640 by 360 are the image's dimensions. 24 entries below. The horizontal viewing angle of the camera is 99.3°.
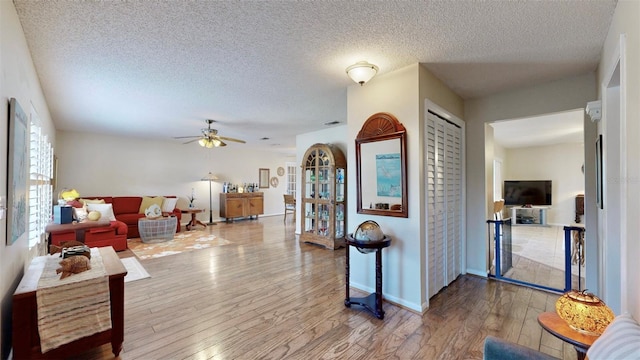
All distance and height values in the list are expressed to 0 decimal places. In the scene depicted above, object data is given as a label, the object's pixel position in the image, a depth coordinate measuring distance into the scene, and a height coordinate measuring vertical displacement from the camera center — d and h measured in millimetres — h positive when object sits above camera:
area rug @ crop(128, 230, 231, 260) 4863 -1264
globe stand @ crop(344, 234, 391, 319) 2580 -1007
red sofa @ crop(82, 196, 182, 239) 6156 -721
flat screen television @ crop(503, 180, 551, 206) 8163 -358
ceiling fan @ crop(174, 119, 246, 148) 4902 +767
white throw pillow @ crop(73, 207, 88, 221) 4828 -582
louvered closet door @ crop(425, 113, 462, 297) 2957 -237
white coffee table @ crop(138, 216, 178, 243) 5582 -990
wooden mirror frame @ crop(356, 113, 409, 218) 2783 +392
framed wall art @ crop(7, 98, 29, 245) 1818 +61
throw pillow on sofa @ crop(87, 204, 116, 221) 5523 -557
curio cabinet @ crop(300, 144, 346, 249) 5215 -329
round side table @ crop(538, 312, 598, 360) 1277 -755
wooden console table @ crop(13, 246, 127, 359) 1668 -921
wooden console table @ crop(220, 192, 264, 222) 8328 -745
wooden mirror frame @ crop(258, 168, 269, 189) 9828 +120
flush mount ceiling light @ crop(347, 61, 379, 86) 2537 +1040
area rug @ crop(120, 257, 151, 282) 3588 -1258
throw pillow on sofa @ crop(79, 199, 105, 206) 5796 -423
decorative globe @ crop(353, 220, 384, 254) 2643 -513
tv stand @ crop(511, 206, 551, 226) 8195 -1072
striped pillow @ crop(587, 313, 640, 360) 936 -587
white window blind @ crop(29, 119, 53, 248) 2615 -13
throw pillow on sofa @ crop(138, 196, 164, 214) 6863 -520
